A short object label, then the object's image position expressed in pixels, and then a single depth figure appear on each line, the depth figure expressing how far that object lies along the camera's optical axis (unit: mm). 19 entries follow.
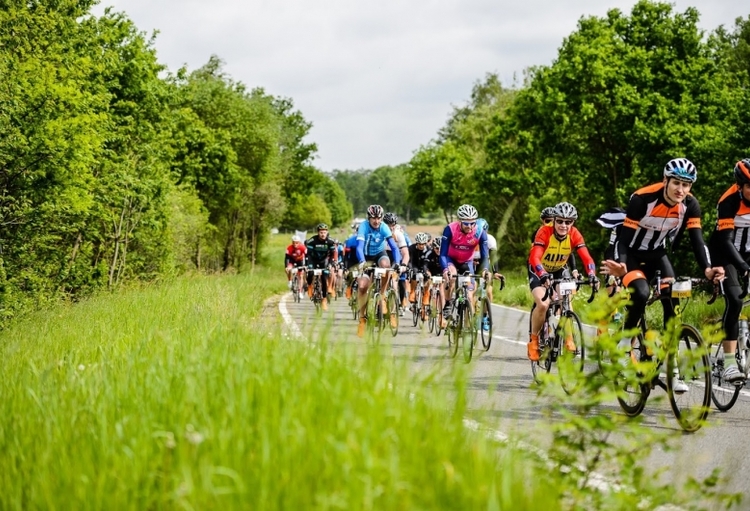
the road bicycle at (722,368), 7805
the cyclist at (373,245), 14450
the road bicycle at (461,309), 12047
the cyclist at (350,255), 16512
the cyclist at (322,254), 22141
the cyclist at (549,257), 9945
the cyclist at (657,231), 7726
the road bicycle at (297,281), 26594
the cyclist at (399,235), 18273
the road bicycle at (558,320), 9164
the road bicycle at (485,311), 12039
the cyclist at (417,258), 18238
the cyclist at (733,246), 7895
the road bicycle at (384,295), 14421
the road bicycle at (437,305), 14885
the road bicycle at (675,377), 7191
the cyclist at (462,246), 12281
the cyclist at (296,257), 26625
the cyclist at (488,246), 12797
